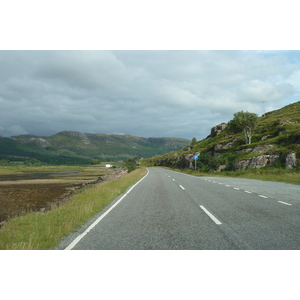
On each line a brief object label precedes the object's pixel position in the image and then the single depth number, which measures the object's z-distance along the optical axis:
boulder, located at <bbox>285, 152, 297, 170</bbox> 32.03
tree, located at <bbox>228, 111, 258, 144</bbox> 59.59
